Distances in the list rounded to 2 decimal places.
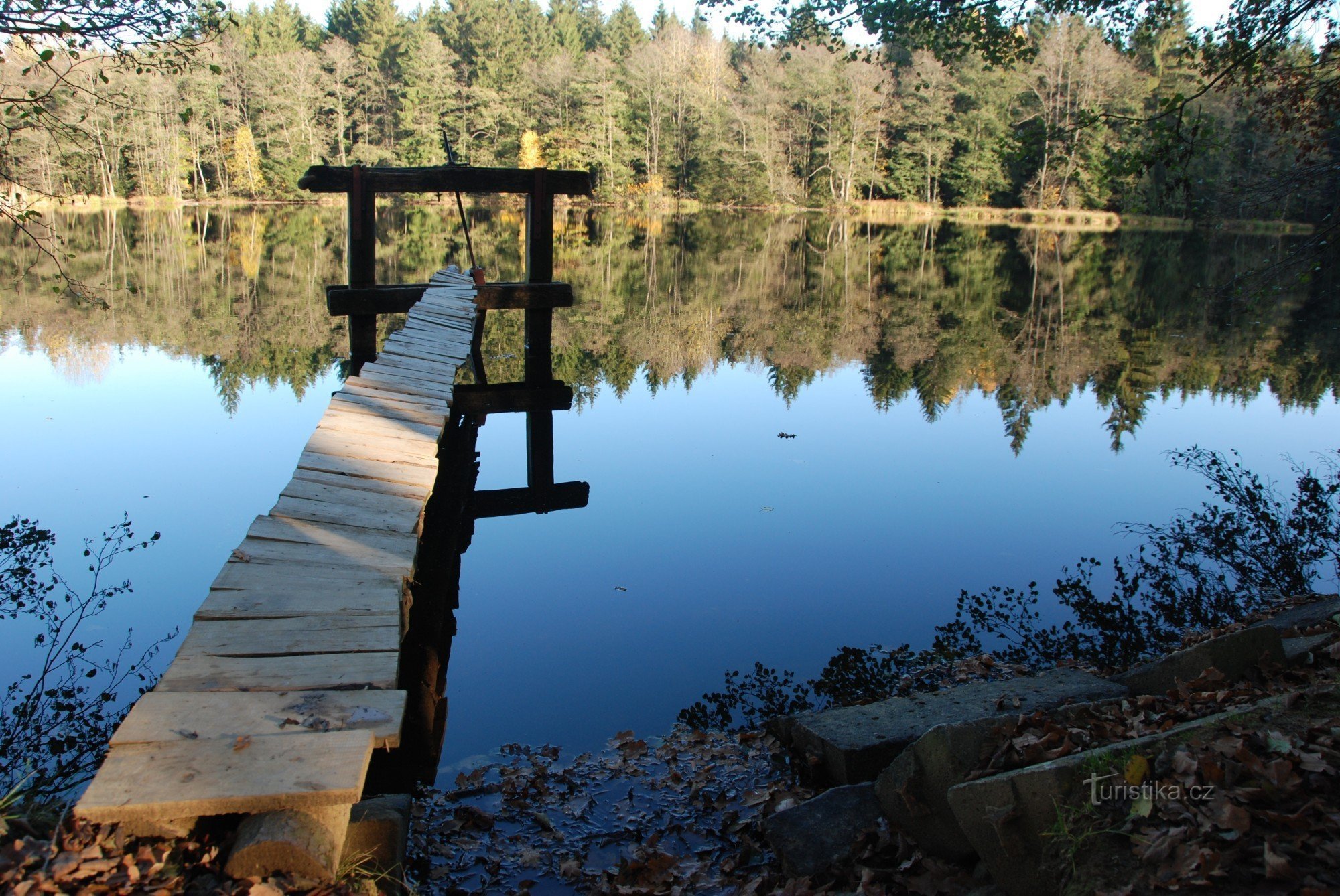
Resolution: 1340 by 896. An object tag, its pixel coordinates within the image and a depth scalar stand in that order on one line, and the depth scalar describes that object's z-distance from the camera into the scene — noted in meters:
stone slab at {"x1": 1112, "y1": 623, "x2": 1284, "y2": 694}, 4.02
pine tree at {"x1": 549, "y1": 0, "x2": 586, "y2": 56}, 70.38
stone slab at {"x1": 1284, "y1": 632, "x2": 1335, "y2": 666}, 4.03
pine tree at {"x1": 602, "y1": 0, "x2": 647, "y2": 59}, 72.19
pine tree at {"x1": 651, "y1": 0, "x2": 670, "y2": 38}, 79.37
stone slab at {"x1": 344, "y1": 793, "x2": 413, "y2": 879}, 2.95
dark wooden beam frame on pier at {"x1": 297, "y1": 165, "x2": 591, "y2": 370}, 10.08
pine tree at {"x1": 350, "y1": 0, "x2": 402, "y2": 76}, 57.91
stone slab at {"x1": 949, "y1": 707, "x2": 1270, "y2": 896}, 2.78
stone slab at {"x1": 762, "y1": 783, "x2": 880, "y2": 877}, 3.51
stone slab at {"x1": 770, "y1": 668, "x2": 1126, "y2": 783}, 4.07
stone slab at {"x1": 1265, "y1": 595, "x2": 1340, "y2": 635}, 4.89
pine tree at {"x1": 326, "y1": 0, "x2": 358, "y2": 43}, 68.62
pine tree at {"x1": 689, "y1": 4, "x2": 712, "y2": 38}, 92.44
